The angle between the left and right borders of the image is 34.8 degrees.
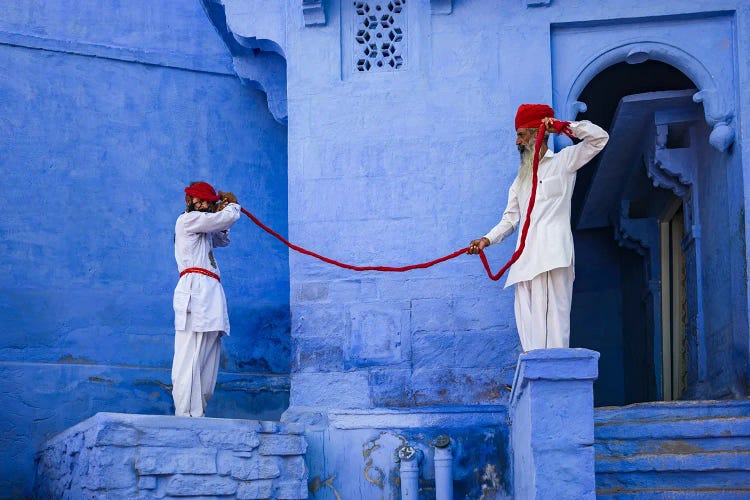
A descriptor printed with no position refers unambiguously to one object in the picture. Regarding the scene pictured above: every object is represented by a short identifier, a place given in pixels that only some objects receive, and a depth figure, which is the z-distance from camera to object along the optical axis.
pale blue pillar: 6.25
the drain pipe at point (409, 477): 7.97
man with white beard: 7.43
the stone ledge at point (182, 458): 7.18
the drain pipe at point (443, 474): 7.91
